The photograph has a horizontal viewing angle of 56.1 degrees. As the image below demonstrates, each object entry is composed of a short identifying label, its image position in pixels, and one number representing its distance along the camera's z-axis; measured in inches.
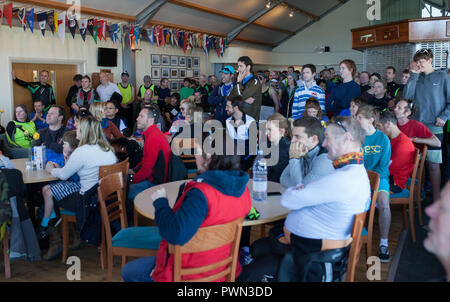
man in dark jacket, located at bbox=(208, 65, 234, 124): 261.4
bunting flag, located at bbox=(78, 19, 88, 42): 342.0
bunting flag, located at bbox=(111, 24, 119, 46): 379.2
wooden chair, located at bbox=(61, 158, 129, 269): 136.9
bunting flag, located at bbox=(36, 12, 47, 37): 309.6
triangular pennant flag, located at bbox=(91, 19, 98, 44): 357.7
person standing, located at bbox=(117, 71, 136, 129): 389.1
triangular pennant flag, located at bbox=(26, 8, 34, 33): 301.4
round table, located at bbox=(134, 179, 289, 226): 102.5
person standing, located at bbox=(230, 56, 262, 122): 235.0
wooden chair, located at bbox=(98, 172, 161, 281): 113.9
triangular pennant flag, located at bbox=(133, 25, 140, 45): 399.5
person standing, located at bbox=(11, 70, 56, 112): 320.2
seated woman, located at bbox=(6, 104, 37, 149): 237.5
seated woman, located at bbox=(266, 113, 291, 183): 148.8
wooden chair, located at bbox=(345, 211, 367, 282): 90.8
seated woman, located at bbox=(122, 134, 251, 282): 78.5
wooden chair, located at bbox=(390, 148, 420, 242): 161.2
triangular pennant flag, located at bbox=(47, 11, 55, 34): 316.5
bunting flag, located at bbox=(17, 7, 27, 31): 297.7
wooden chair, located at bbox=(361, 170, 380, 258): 114.7
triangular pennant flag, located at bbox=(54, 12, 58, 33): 319.8
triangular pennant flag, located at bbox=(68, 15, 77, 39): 331.3
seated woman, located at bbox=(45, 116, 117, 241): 143.8
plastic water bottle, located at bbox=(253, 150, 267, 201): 117.0
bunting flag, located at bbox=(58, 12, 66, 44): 323.6
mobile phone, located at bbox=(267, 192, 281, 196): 123.2
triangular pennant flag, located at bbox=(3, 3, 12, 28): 285.7
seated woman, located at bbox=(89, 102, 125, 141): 201.5
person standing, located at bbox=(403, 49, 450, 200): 196.5
